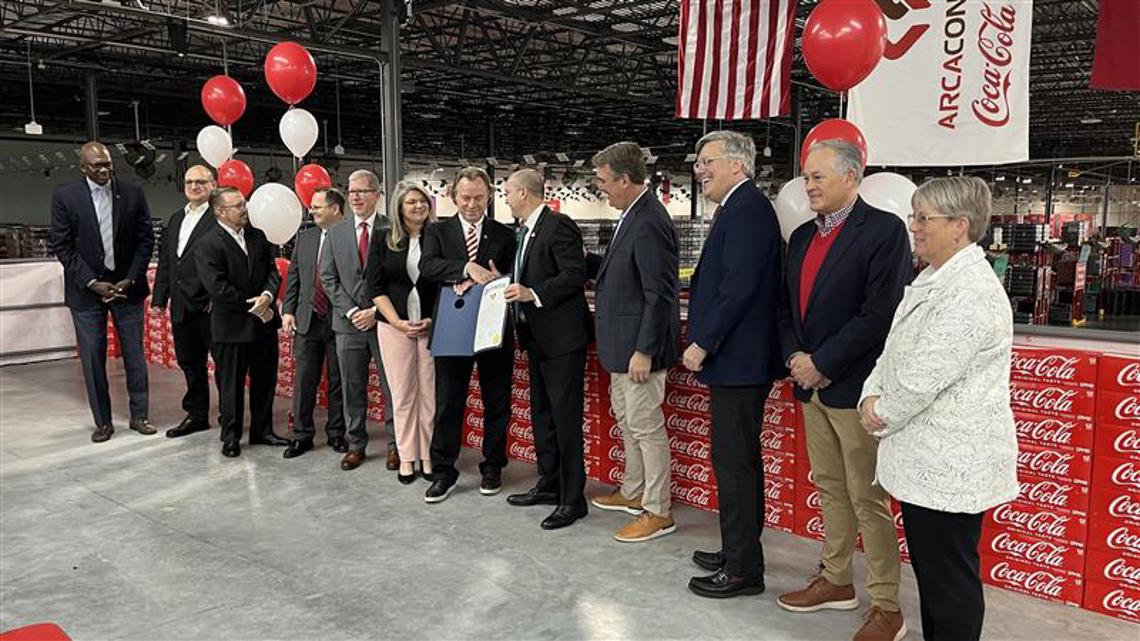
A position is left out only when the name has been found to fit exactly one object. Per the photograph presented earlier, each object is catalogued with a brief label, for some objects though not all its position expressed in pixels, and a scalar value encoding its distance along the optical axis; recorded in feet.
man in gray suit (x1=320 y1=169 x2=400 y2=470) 15.71
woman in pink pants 14.62
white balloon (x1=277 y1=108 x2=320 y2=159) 23.34
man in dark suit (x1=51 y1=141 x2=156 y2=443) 18.28
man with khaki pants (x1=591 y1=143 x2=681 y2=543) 11.78
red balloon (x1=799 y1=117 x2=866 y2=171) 11.33
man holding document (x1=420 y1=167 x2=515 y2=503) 13.78
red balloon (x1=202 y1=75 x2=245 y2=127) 23.67
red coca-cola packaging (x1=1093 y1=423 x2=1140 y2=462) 9.96
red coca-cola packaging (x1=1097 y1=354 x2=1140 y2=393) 9.87
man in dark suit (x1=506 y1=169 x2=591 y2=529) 12.90
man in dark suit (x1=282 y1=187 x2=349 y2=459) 16.93
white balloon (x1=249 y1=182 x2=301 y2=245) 19.10
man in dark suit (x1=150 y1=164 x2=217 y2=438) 18.52
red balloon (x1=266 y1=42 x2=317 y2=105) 21.29
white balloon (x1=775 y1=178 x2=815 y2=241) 10.73
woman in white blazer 7.25
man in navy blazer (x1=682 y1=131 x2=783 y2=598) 10.23
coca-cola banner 13.01
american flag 17.34
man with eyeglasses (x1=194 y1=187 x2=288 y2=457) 17.13
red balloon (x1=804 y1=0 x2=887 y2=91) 11.60
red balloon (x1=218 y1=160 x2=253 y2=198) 24.20
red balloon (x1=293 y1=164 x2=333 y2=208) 25.40
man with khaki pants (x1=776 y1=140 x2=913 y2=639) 9.01
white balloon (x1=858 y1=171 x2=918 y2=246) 10.88
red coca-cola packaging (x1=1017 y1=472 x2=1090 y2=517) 10.38
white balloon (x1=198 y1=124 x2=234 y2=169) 24.41
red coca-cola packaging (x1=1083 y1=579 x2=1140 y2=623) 10.05
